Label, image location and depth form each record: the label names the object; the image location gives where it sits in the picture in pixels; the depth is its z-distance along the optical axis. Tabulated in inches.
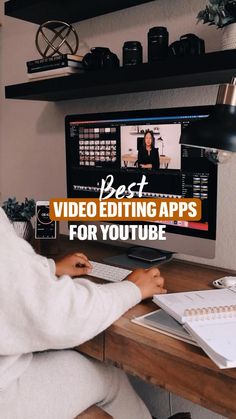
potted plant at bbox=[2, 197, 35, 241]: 64.3
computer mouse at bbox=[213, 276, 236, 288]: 45.6
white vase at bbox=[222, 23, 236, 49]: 45.4
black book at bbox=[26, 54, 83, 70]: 59.9
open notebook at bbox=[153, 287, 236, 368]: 29.6
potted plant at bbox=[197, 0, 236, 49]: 45.3
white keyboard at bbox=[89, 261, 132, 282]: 48.4
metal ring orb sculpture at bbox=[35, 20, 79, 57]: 69.8
